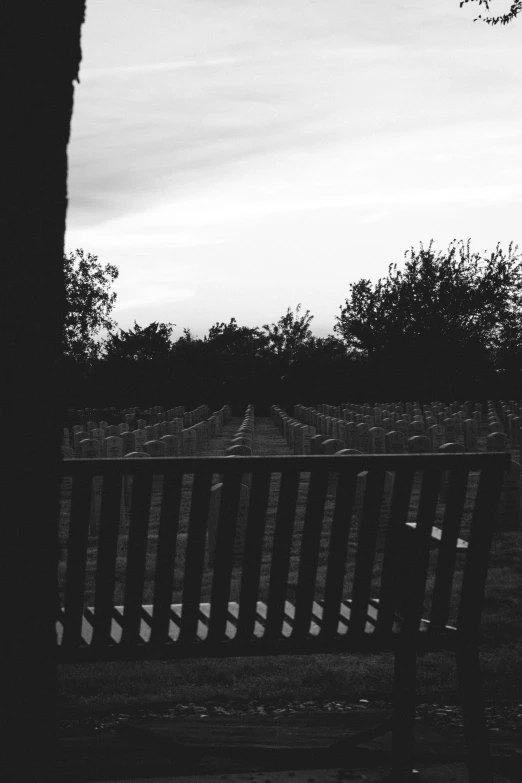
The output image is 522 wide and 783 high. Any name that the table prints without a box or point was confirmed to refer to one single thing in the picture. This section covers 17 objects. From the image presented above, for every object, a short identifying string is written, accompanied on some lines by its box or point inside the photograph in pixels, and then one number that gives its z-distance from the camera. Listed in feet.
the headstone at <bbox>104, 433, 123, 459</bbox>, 44.91
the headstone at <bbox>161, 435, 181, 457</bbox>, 54.61
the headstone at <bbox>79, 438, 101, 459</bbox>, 41.47
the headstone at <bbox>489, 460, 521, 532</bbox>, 32.89
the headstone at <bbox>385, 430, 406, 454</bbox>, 51.67
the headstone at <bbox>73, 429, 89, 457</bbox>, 50.78
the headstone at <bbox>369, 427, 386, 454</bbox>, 54.39
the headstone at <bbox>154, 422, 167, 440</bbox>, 73.63
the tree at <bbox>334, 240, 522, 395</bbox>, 149.69
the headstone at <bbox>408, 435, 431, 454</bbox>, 43.24
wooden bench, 10.17
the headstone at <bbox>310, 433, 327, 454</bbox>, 47.67
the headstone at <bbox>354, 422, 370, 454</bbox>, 58.39
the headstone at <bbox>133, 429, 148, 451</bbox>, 54.60
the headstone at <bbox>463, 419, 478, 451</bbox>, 63.62
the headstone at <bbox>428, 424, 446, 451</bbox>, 61.67
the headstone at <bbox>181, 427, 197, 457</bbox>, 62.80
